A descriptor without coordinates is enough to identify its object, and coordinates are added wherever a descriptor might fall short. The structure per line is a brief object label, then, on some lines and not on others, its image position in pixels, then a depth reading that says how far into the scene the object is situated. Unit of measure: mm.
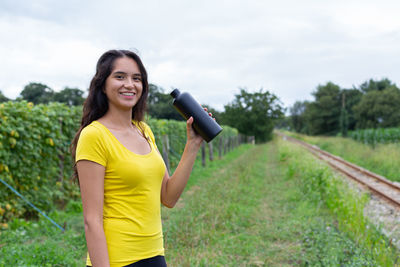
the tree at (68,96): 36059
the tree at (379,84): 53894
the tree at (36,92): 34875
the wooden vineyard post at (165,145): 9630
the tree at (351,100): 53062
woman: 1428
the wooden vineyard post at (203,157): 14816
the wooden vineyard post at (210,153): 17233
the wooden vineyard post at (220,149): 19675
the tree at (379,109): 42031
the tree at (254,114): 47031
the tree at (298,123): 84219
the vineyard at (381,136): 26031
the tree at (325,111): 57906
